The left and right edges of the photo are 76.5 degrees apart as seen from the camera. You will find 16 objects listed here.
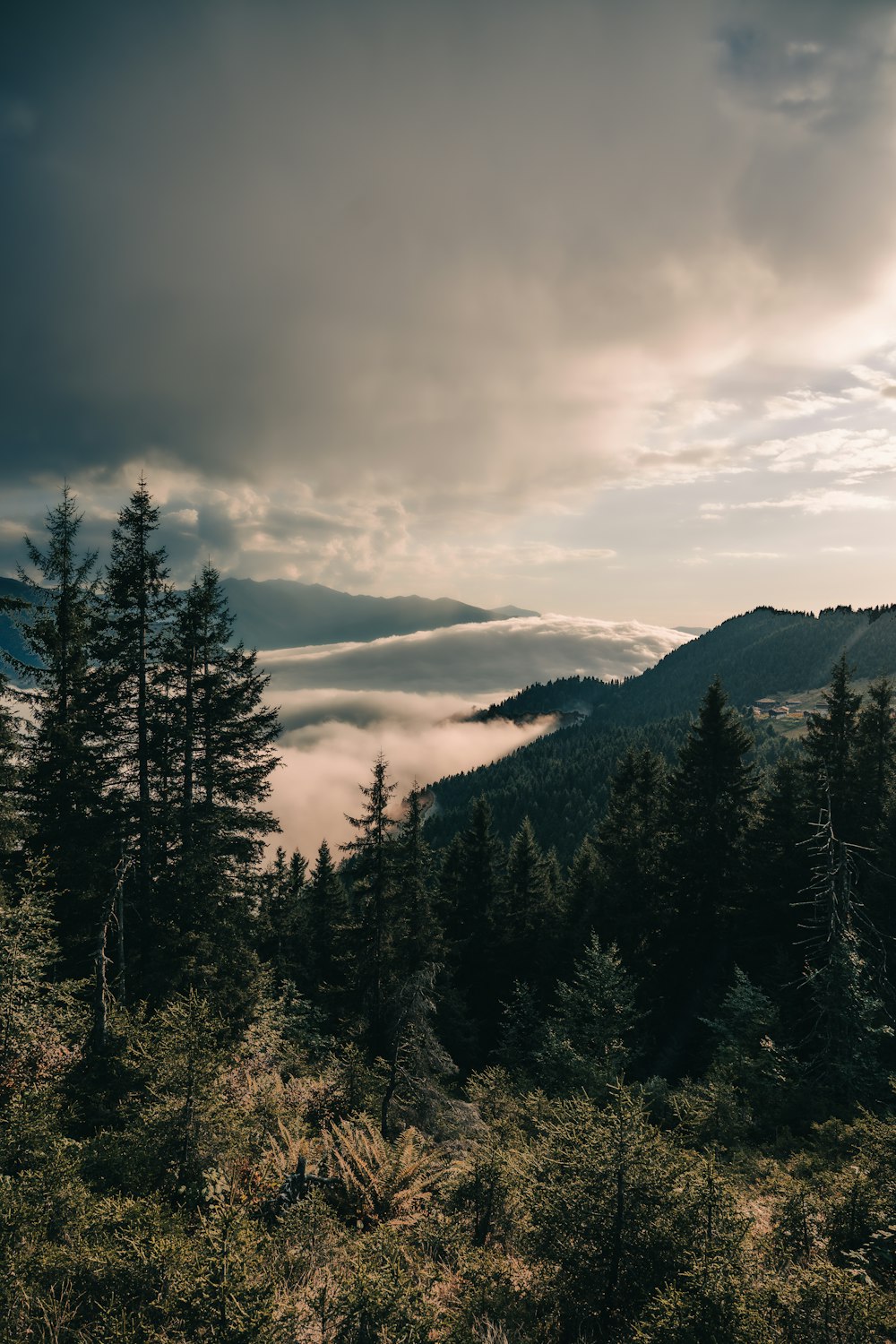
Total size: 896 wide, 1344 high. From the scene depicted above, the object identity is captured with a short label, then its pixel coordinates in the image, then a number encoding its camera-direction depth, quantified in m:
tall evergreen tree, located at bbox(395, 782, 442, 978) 27.62
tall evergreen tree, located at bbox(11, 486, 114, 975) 18.84
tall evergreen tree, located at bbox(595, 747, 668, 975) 30.28
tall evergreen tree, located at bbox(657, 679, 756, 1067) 28.53
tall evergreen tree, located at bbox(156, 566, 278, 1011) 18.62
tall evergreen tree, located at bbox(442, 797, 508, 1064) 34.44
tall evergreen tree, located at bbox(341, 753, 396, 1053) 25.61
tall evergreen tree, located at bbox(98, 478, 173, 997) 19.06
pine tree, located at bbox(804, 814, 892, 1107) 16.28
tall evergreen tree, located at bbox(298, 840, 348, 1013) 42.72
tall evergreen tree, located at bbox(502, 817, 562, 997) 34.03
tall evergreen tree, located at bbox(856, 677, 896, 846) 29.45
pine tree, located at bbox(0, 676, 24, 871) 17.55
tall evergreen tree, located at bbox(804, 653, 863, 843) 30.20
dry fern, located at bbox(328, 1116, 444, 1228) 11.92
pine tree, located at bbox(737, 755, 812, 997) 25.83
